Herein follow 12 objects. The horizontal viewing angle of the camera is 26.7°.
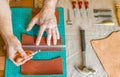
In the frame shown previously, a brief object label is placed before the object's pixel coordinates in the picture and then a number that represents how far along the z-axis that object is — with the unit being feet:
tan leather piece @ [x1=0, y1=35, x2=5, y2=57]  3.34
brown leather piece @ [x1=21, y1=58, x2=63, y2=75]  3.24
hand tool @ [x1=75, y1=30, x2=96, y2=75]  3.28
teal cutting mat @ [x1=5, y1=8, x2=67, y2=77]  3.26
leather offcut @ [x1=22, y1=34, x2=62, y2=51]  3.32
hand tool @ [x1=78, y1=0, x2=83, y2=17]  3.78
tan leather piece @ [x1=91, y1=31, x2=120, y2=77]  3.37
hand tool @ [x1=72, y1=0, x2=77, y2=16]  3.77
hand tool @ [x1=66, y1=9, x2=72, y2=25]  3.66
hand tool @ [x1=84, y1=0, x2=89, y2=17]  3.80
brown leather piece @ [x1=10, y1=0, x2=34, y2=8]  3.70
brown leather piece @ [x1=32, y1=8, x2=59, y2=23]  3.64
